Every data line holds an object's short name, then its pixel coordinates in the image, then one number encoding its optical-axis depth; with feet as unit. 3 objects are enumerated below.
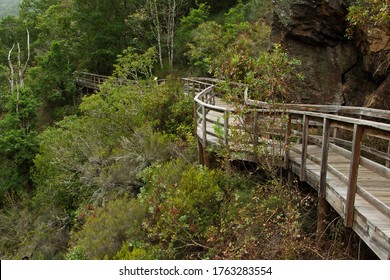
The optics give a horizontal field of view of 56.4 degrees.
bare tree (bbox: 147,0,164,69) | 90.94
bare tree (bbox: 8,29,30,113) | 92.53
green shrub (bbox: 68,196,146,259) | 23.41
